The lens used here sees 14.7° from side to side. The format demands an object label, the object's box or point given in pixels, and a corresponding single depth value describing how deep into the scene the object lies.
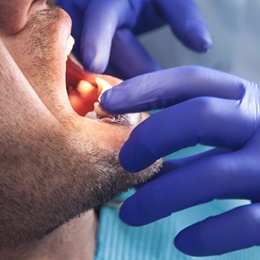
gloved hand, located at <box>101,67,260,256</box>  0.49
